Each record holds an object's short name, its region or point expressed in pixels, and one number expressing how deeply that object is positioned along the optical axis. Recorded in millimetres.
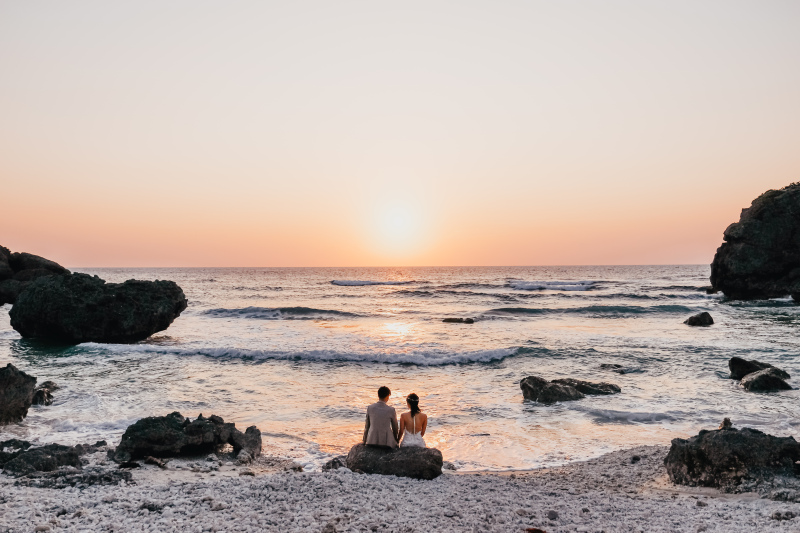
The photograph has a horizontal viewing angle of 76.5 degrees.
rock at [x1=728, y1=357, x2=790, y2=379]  17167
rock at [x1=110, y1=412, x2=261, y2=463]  9539
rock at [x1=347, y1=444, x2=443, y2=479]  8477
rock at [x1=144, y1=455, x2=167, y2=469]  9114
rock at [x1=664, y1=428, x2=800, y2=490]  8109
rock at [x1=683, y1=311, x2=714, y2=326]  32250
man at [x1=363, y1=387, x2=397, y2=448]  8984
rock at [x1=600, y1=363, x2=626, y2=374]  19673
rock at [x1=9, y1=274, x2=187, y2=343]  24688
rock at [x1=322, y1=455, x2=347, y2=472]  9049
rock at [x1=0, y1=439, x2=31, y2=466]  9500
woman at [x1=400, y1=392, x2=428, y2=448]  9203
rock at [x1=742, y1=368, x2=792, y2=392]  15719
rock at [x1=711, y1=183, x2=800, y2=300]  46531
